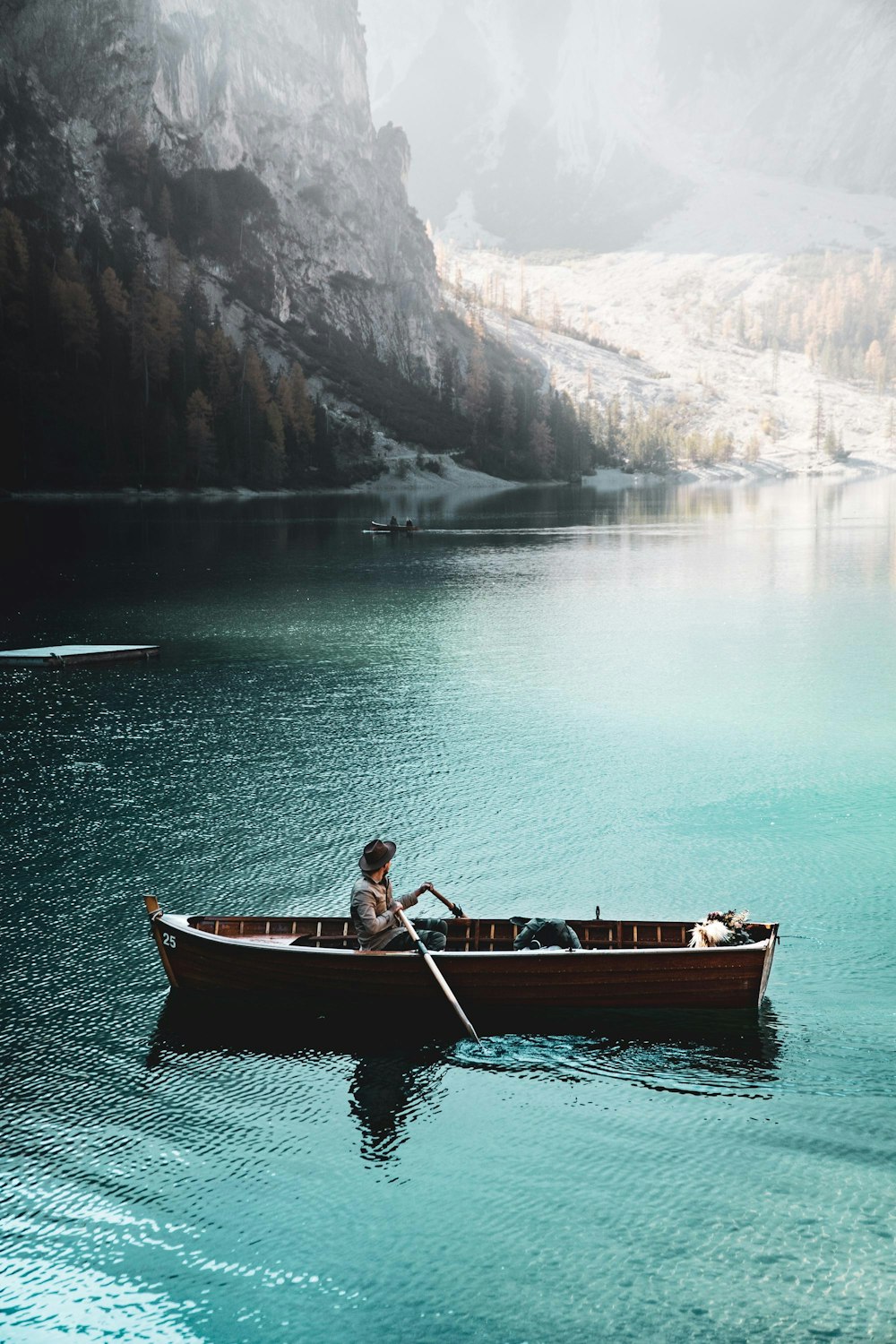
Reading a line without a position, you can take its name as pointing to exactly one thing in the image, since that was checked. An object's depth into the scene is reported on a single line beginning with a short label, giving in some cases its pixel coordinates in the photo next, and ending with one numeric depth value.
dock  48.84
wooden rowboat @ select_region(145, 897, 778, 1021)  17.58
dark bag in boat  18.11
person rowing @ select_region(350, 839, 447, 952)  17.91
